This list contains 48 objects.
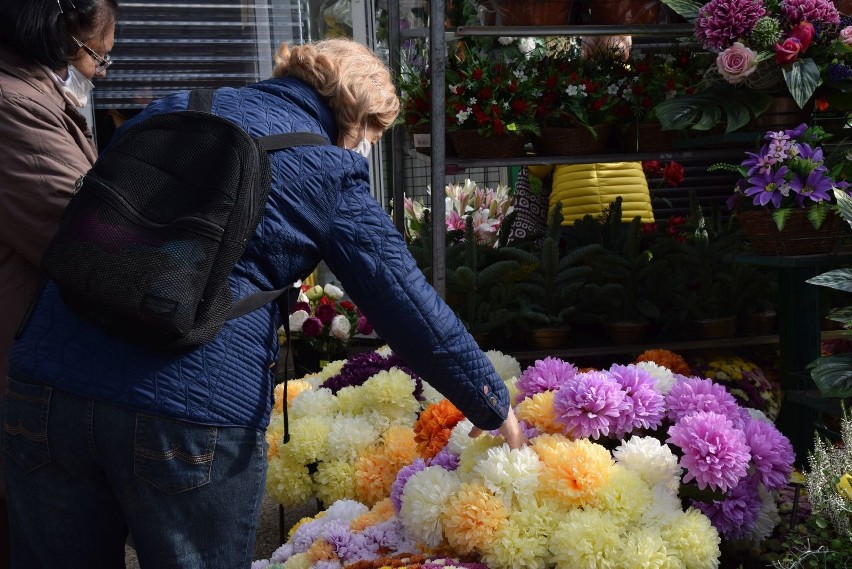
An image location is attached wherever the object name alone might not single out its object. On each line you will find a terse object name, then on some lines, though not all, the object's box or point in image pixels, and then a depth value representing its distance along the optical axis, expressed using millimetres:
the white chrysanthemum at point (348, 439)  2766
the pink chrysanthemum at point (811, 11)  3150
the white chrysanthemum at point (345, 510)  2412
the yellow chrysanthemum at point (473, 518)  1925
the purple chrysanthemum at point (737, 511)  2088
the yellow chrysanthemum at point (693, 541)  1908
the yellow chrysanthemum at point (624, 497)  1945
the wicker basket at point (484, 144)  3711
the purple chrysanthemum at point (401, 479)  2174
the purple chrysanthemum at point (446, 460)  2199
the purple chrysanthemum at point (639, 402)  2145
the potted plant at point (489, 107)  3658
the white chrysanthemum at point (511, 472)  1974
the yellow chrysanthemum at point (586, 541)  1857
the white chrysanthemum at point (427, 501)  2008
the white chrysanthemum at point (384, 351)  3291
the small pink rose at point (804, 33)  3127
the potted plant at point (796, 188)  3004
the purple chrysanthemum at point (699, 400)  2182
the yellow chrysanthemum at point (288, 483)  2814
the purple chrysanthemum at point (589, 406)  2107
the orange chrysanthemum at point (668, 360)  3154
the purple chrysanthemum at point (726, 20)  3170
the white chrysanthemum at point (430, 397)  2955
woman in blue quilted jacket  1561
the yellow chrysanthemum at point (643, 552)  1848
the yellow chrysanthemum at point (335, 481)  2732
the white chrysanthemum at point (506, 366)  2898
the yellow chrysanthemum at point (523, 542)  1902
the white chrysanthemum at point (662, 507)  1984
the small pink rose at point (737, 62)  3170
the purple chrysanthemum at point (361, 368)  3100
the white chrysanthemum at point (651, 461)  2047
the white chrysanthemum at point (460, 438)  2158
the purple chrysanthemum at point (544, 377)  2359
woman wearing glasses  2090
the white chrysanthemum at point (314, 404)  2951
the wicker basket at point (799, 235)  3086
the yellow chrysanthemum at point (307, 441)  2785
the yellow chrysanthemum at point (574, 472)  1947
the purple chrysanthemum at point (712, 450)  2000
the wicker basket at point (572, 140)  3744
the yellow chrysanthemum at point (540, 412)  2201
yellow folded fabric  4777
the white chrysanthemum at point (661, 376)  2309
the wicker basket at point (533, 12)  3574
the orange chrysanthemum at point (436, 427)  2402
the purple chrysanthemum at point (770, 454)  2100
